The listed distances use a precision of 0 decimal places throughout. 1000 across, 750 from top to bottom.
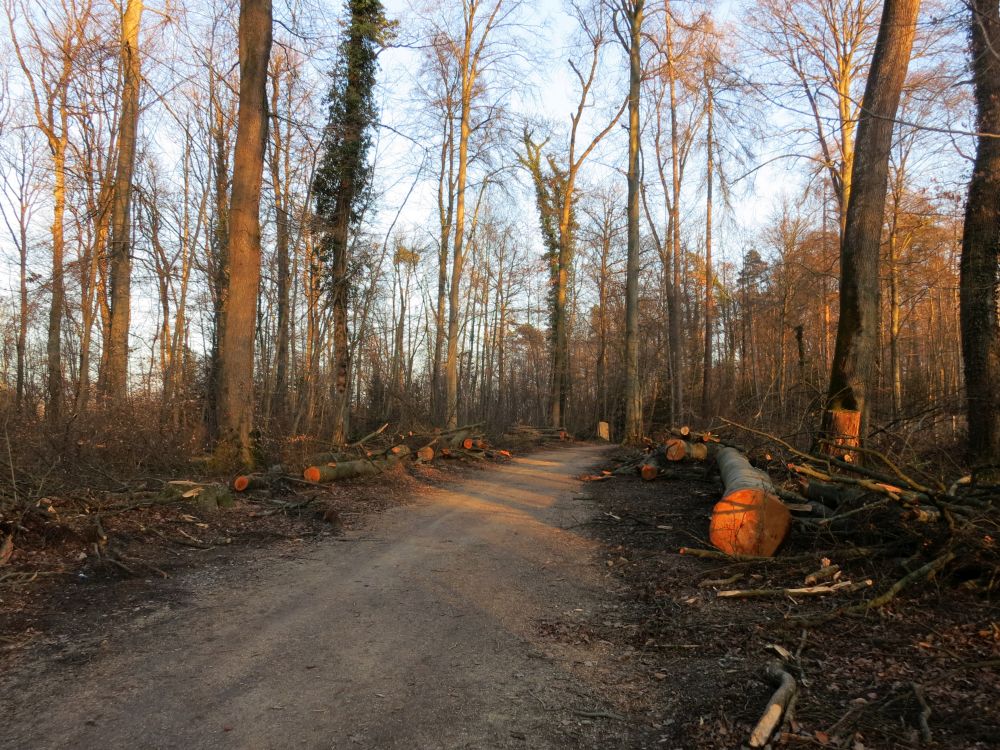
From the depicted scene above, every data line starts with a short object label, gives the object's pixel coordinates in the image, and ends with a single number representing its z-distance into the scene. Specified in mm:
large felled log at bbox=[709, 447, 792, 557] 5656
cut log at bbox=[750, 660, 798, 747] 2656
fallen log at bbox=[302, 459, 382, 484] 9820
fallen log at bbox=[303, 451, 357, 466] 10617
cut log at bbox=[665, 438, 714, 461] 11710
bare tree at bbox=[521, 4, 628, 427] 28672
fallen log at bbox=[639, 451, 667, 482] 11656
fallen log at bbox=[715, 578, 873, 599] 4469
